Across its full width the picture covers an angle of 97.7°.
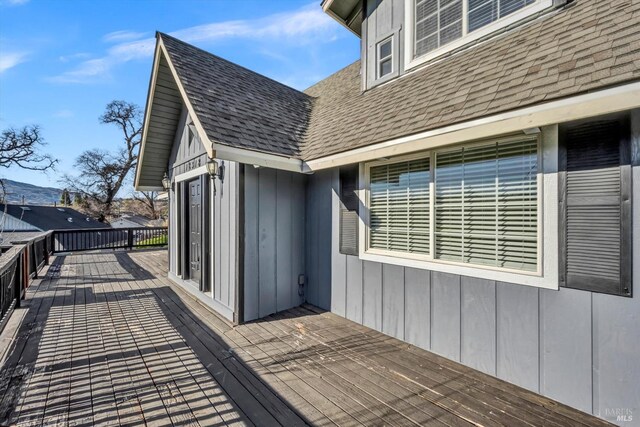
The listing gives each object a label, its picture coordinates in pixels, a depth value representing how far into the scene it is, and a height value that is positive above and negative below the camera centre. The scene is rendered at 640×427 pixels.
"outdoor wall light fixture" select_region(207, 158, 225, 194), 4.64 +0.69
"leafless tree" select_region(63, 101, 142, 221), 21.64 +3.70
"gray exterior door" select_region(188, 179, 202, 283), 5.48 -0.40
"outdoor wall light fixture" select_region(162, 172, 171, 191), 7.18 +0.74
